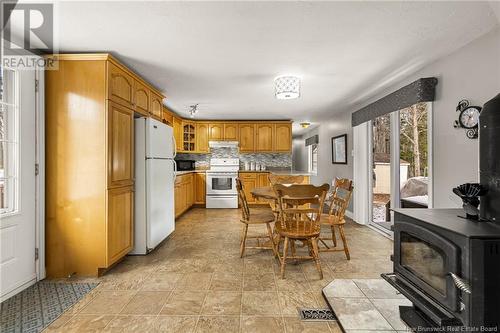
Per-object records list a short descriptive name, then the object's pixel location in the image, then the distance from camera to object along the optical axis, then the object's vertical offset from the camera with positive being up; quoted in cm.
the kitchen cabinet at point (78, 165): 244 +2
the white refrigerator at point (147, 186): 305 -23
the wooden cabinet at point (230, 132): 627 +85
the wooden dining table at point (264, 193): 284 -32
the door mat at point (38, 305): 175 -107
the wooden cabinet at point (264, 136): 629 +75
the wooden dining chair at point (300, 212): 233 -46
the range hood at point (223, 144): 621 +55
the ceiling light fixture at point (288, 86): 305 +96
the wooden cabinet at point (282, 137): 630 +71
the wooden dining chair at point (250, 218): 296 -62
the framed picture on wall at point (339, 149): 507 +35
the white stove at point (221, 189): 600 -53
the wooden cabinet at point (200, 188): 614 -51
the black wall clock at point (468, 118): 216 +41
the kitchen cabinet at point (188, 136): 621 +75
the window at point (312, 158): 832 +26
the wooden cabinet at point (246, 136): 628 +75
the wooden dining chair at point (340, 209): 283 -51
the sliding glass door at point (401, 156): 387 +17
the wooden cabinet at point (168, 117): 502 +103
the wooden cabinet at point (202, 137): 630 +72
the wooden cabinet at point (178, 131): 572 +81
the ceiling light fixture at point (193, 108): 468 +108
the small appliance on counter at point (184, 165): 598 +4
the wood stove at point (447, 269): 118 -55
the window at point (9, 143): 212 +21
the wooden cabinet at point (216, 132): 628 +85
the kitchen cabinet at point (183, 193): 479 -54
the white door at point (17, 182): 210 -12
